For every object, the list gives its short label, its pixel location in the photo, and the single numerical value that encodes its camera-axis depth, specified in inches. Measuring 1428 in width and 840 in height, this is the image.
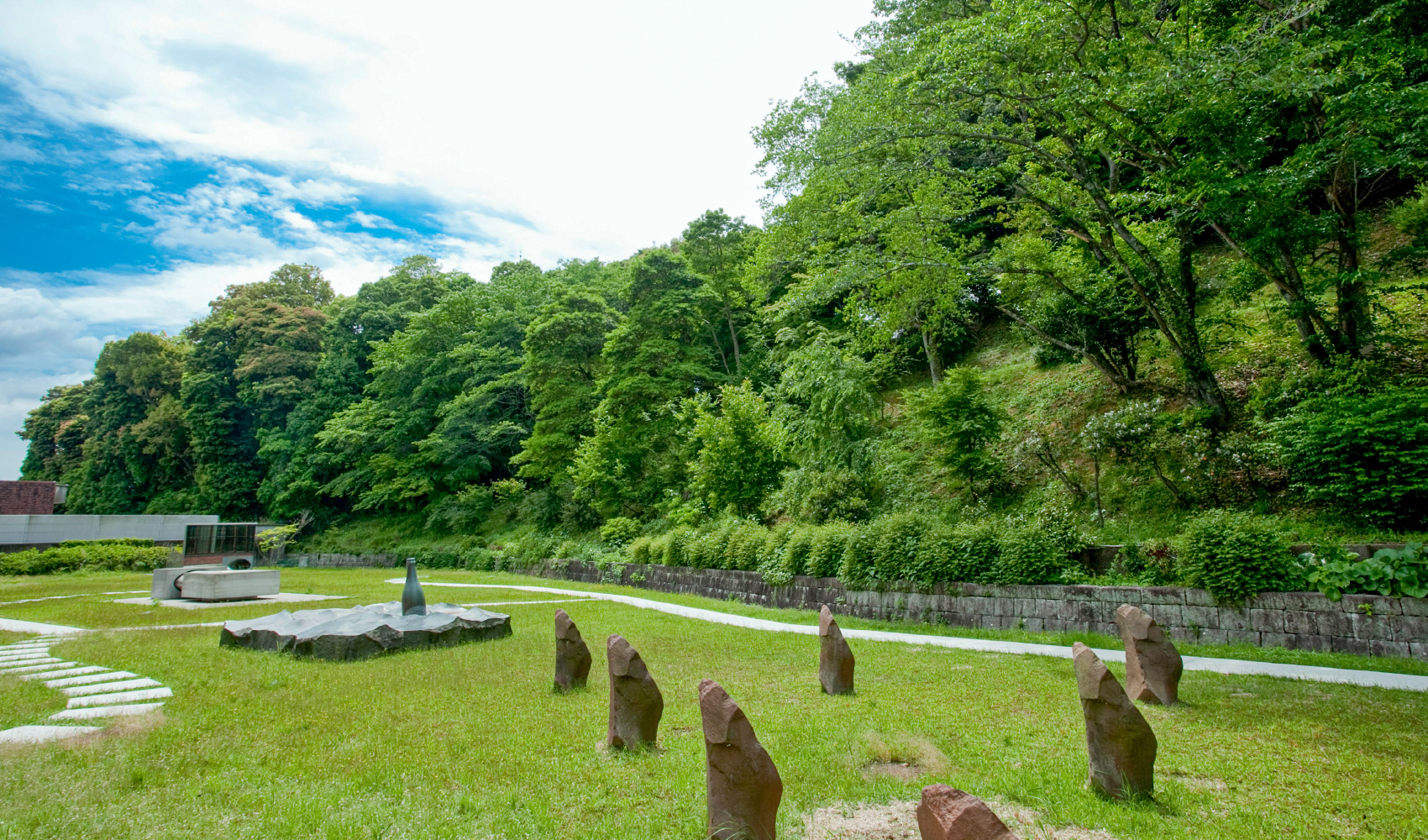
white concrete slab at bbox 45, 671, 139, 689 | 278.5
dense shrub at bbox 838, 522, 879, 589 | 482.9
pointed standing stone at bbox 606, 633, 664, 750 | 197.0
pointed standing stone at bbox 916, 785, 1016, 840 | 101.6
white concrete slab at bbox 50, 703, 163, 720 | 226.8
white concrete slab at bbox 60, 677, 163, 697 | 263.1
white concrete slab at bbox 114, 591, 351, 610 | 621.6
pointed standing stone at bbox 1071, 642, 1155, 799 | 153.1
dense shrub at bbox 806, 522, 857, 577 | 519.8
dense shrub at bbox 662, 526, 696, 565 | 720.8
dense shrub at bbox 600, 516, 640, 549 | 925.2
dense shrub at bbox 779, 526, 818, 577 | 547.5
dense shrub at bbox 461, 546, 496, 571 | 1136.8
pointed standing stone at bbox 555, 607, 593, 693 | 277.3
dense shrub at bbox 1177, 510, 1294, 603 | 319.0
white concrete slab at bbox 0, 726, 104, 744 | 198.5
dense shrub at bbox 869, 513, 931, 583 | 455.5
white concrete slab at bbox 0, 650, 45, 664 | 339.3
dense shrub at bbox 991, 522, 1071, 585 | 398.0
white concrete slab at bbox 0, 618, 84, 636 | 452.4
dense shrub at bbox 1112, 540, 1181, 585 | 358.9
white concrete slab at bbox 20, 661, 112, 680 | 295.9
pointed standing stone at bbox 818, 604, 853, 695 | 263.1
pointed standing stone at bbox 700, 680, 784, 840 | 134.7
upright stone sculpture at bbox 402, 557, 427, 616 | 409.1
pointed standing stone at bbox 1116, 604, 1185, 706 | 230.5
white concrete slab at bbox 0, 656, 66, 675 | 309.7
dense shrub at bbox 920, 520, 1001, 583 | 423.5
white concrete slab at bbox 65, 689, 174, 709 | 247.0
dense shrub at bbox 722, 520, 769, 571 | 615.8
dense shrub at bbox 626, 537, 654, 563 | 800.3
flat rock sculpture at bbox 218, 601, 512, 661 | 351.6
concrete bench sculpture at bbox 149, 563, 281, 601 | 666.2
